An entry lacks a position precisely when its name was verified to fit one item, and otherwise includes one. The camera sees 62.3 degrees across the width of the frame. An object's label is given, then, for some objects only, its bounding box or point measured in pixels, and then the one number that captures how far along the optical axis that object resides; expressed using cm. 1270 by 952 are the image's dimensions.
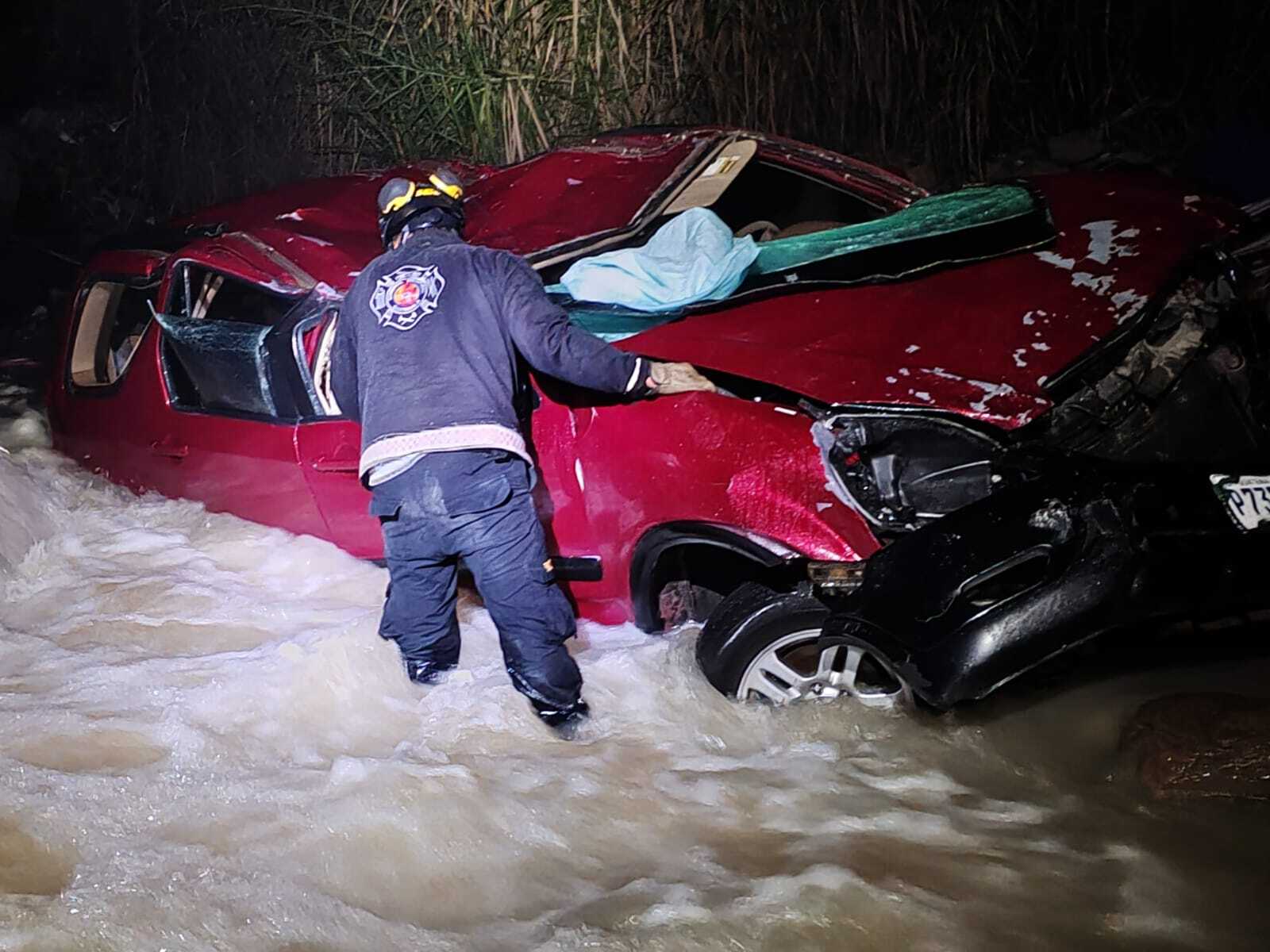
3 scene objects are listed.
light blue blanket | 297
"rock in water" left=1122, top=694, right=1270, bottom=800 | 228
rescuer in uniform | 271
